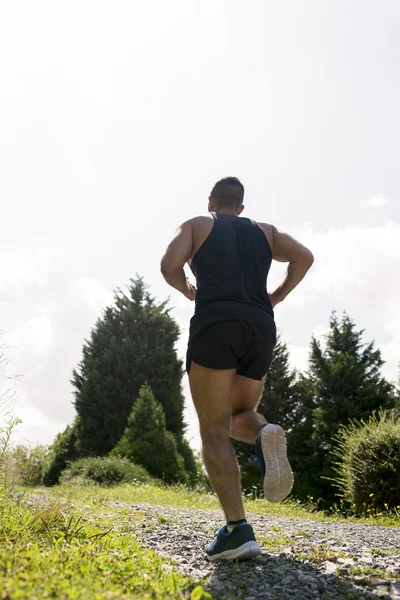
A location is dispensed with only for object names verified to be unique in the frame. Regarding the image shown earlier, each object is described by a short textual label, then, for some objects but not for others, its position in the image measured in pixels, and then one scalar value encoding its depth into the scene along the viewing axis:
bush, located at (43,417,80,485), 17.73
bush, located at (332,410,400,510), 8.07
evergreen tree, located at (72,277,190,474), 18.17
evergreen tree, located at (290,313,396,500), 18.30
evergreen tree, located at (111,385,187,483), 14.59
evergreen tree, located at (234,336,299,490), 20.30
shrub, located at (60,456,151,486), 12.45
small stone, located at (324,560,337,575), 2.51
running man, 2.60
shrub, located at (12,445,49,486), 17.76
